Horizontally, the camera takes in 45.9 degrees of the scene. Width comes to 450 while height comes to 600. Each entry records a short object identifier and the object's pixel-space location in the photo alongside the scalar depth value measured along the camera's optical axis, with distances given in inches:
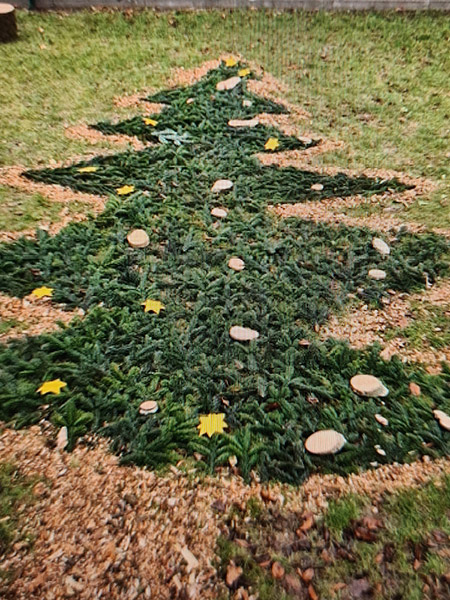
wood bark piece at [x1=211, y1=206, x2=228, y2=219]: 129.3
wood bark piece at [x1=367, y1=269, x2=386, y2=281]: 113.5
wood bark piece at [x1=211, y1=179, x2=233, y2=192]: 137.5
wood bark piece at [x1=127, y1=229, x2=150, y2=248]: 118.4
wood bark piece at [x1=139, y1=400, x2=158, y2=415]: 83.5
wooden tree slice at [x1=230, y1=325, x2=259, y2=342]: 96.9
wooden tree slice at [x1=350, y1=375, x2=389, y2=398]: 88.4
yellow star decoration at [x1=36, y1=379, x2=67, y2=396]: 85.2
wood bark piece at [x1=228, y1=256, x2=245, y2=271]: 114.0
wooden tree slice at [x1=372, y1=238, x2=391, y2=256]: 120.0
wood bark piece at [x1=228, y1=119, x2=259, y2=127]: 163.9
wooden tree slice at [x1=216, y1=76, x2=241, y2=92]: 180.9
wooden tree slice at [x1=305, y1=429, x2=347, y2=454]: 79.5
